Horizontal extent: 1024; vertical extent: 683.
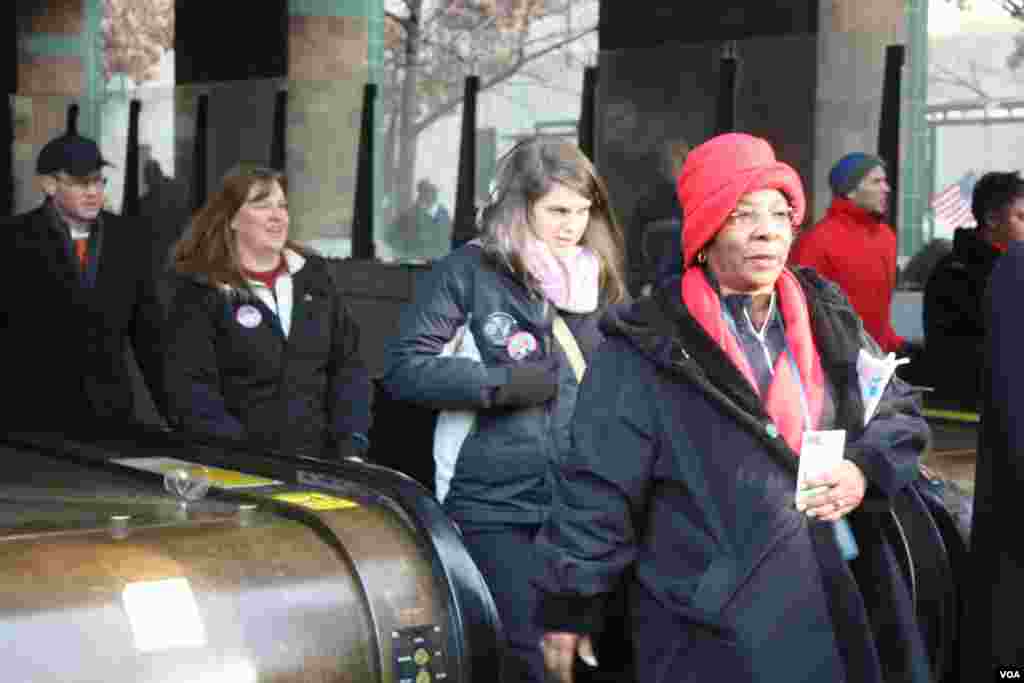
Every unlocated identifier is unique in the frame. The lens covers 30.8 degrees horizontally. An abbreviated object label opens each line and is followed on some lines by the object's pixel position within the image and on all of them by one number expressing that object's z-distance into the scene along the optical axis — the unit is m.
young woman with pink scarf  4.10
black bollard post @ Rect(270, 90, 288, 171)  14.77
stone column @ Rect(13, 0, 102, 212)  21.66
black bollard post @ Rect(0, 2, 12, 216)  21.00
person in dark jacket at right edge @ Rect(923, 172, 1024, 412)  6.63
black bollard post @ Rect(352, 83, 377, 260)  13.73
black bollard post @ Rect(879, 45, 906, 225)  9.11
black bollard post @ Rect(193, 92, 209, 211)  16.34
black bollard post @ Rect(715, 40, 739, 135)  10.07
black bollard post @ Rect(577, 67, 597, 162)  11.19
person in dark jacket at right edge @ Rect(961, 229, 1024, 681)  2.56
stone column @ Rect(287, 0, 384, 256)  14.16
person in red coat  7.19
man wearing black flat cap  5.66
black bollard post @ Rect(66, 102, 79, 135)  18.73
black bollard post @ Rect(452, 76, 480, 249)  12.54
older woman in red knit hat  2.89
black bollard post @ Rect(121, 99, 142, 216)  17.66
